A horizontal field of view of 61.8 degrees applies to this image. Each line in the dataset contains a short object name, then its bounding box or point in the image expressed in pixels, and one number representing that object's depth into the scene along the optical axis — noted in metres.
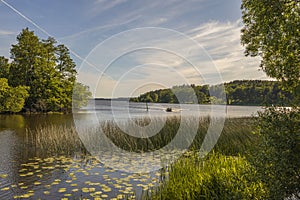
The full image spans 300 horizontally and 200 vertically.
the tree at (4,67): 34.19
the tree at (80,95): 41.03
